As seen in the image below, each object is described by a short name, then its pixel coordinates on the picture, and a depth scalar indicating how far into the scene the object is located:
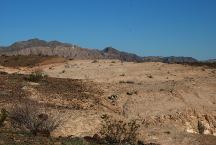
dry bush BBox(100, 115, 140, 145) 15.54
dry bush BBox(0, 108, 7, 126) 15.94
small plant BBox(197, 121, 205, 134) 22.06
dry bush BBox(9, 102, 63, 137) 15.72
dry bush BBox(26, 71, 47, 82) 25.66
